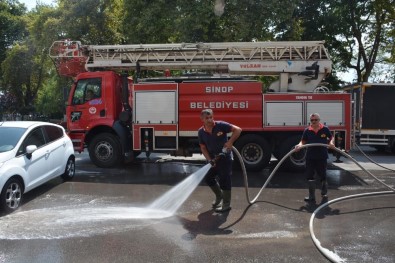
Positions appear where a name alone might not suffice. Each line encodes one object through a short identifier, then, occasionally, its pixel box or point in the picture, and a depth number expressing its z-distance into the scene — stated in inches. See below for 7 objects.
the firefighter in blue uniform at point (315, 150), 298.0
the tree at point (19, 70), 1386.6
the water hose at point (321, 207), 189.1
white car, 268.1
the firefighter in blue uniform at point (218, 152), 259.3
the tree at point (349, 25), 903.5
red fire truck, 434.3
